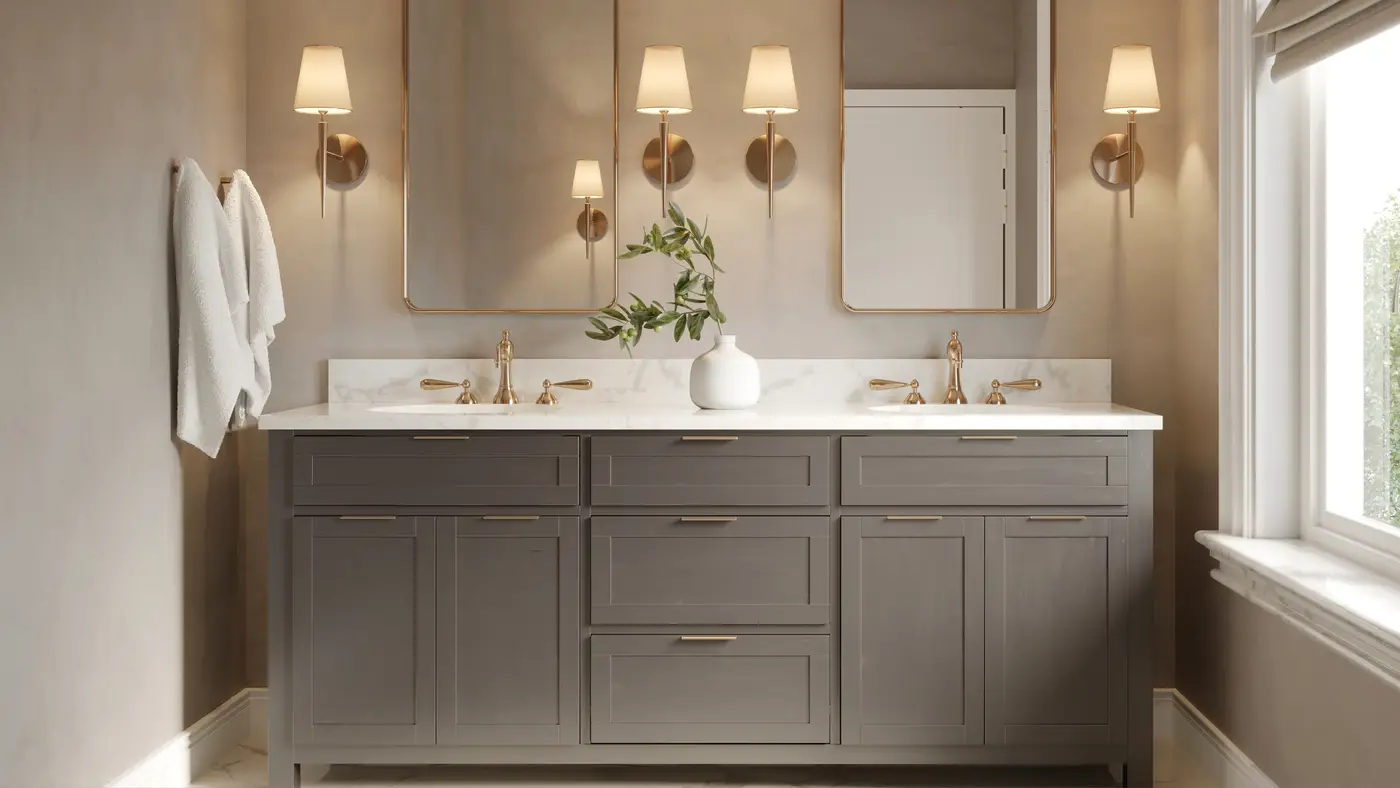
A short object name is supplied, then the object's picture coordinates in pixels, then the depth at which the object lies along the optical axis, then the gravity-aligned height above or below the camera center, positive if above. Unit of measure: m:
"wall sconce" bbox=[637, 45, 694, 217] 2.98 +0.81
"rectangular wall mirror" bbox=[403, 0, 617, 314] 3.06 +0.66
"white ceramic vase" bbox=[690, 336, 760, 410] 2.76 +0.03
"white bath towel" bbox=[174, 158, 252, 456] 2.65 +0.16
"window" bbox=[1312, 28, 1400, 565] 2.18 +0.20
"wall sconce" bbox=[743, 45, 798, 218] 2.96 +0.81
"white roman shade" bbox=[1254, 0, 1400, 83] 2.01 +0.70
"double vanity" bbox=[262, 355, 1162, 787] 2.60 -0.45
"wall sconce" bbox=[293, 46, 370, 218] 2.98 +0.81
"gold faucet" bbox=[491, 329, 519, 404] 3.04 +0.07
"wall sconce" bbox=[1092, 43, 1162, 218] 2.97 +0.80
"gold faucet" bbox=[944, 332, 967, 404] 3.03 +0.05
